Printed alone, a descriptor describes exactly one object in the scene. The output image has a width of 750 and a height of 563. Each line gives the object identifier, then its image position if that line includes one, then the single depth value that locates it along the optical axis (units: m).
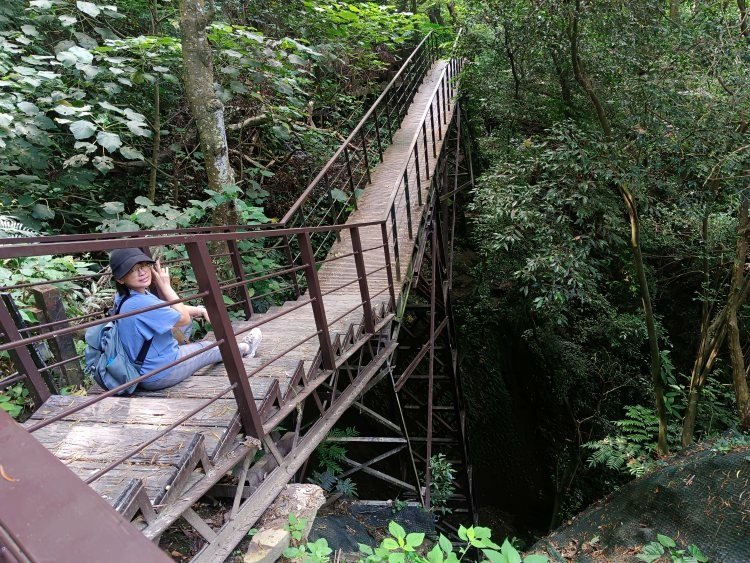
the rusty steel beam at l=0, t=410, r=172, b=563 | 0.56
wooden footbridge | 0.63
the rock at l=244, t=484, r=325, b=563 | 1.99
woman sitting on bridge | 2.31
